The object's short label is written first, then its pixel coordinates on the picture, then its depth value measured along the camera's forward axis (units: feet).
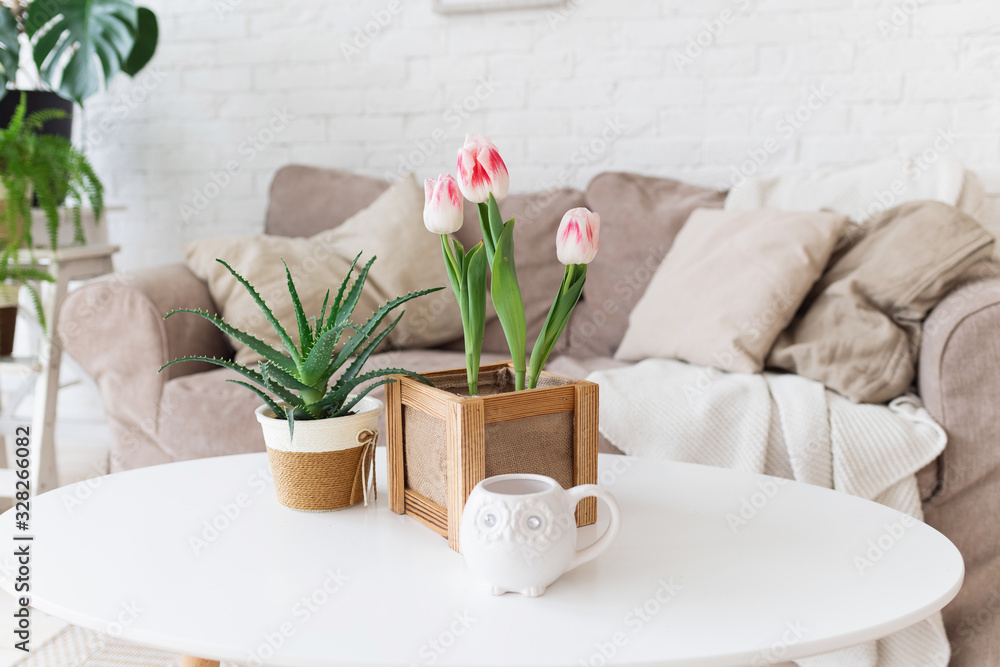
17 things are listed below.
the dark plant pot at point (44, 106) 7.86
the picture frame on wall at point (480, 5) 8.07
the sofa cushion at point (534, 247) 7.29
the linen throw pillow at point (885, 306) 5.36
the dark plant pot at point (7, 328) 7.13
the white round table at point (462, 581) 2.16
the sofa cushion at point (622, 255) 7.07
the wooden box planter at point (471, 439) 2.72
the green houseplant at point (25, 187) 6.94
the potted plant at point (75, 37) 7.50
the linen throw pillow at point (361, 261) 6.63
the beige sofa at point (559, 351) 4.90
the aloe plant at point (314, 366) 3.02
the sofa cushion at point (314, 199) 7.79
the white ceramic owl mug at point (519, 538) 2.36
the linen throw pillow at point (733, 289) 5.78
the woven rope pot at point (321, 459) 3.12
